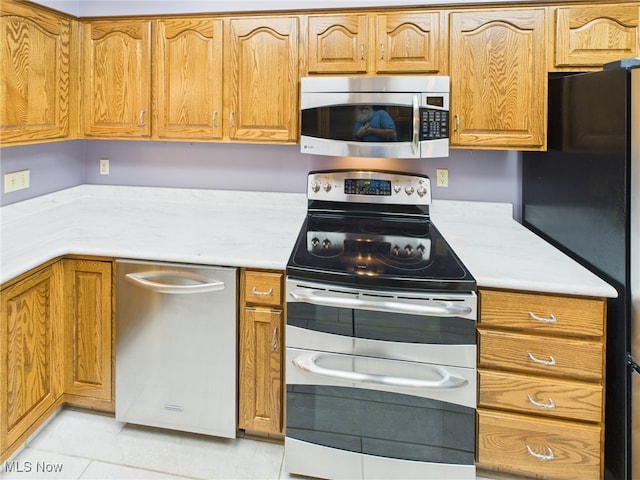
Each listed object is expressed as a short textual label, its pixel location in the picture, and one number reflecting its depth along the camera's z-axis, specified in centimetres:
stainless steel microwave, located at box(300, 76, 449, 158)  205
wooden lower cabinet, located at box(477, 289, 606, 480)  155
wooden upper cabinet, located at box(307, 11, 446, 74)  209
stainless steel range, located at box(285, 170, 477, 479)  159
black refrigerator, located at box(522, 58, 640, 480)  144
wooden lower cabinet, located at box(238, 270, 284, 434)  178
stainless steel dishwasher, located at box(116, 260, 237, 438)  181
